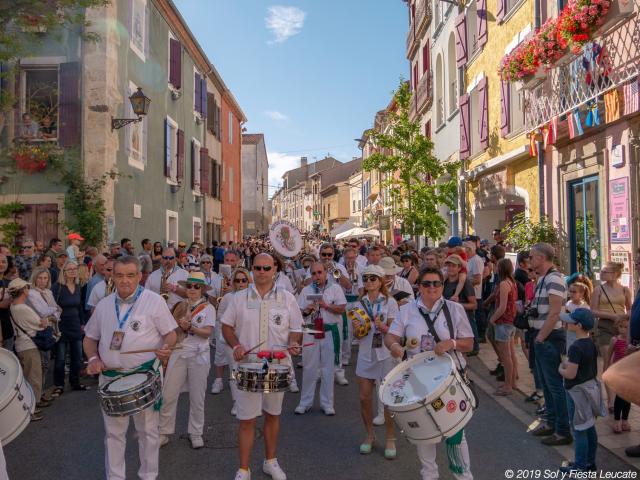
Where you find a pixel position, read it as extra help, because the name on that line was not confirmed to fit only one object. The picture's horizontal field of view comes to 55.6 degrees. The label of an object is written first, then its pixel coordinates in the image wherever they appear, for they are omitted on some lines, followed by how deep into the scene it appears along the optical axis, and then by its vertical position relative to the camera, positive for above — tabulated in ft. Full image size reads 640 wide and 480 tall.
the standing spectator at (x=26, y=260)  34.54 -0.28
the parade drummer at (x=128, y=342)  15.16 -2.24
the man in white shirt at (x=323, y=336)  23.21 -3.29
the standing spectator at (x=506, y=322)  25.35 -3.01
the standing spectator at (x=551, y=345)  18.63 -2.98
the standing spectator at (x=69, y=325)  26.50 -3.16
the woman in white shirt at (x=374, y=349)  18.49 -3.11
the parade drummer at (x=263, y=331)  16.15 -2.16
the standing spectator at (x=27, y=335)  23.08 -3.04
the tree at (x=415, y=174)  61.82 +8.07
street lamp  48.88 +12.26
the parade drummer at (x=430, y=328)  14.88 -2.01
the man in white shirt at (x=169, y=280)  24.84 -1.19
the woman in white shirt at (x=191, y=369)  19.31 -3.72
